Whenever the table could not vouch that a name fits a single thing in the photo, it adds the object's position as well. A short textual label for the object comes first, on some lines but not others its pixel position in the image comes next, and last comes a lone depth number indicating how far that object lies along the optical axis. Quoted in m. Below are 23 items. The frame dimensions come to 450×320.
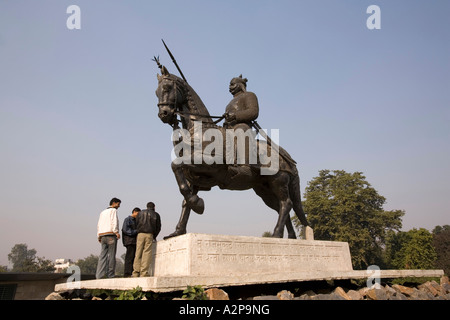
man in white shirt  6.52
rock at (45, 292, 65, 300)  5.70
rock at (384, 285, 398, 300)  6.08
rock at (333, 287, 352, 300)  5.95
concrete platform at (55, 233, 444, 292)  4.50
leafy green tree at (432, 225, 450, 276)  30.83
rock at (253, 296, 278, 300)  4.83
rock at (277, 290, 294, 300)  5.11
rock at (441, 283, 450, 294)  7.57
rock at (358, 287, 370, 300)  6.39
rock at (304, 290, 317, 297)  6.06
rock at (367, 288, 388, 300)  5.87
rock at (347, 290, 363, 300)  6.17
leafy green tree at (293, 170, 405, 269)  32.22
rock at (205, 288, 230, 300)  4.17
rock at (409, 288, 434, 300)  6.52
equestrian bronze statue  6.30
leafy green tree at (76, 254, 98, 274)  101.50
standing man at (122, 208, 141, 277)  6.61
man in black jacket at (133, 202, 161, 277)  6.06
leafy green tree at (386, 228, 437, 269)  31.88
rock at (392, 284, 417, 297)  6.82
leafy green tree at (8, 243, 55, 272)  125.39
